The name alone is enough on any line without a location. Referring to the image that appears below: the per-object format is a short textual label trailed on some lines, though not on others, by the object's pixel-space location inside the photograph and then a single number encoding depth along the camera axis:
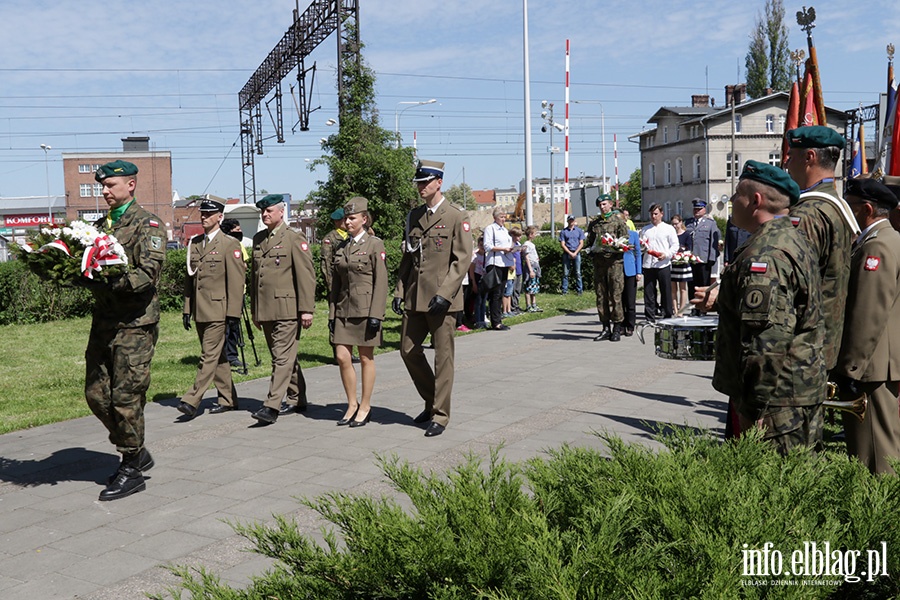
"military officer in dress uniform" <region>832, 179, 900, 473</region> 4.71
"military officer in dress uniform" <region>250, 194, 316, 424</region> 8.34
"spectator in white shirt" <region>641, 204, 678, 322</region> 15.01
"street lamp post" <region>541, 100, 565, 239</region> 39.53
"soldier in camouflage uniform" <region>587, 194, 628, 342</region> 13.32
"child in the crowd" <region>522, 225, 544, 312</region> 19.44
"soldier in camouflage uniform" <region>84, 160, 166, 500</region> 5.75
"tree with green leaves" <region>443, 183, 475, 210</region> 130.62
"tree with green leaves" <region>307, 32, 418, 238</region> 24.44
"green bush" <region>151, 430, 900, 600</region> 2.38
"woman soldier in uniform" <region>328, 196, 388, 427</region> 7.97
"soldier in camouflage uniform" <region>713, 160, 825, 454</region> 3.78
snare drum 5.62
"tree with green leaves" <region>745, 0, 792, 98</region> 73.62
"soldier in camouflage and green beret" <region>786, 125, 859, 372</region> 4.48
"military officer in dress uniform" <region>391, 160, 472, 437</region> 7.52
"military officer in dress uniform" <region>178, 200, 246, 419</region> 8.73
